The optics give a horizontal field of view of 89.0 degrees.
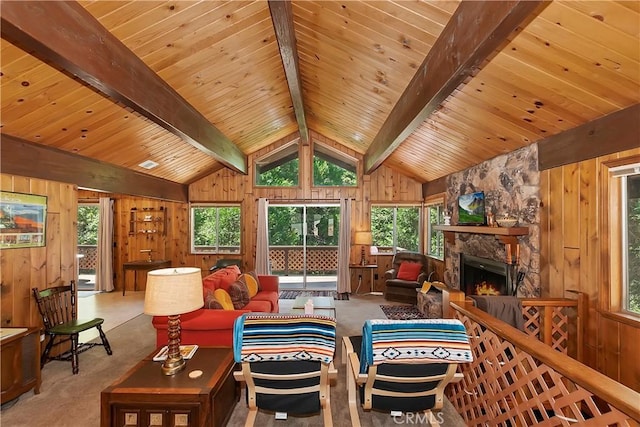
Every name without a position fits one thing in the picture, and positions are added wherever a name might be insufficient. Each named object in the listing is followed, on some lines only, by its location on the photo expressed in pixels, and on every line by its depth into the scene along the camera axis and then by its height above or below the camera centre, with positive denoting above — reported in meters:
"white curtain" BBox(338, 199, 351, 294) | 7.25 -0.59
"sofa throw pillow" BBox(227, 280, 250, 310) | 4.29 -1.03
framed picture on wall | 3.28 -0.02
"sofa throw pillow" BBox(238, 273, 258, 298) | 5.00 -1.04
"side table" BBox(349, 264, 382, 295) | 7.18 -1.19
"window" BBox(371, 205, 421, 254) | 7.63 -0.25
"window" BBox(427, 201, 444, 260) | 6.69 -0.38
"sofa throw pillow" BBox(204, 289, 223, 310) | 3.51 -0.93
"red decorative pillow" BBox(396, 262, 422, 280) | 6.45 -1.09
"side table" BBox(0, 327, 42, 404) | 2.69 -1.25
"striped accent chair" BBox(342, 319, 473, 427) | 2.03 -0.92
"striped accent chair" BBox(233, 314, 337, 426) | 2.07 -0.94
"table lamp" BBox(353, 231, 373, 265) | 7.15 -0.47
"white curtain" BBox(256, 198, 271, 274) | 7.28 -0.54
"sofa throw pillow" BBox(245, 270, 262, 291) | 5.32 -0.99
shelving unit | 7.52 -0.07
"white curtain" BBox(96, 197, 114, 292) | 7.28 -0.72
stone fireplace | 3.70 +0.11
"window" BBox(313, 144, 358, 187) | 7.55 +1.14
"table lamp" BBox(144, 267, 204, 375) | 2.15 -0.54
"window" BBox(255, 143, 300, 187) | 7.59 +1.16
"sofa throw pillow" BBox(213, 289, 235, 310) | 3.84 -0.97
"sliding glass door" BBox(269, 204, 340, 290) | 7.89 -0.67
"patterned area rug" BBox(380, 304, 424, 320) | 5.39 -1.66
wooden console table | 7.07 -1.05
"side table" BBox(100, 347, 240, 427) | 2.03 -1.16
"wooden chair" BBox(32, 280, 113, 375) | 3.46 -1.18
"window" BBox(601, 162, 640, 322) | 2.72 -0.24
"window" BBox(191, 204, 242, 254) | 7.66 -0.23
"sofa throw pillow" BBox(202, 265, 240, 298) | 4.11 -0.84
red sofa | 3.20 -1.08
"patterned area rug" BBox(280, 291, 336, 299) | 6.94 -1.70
